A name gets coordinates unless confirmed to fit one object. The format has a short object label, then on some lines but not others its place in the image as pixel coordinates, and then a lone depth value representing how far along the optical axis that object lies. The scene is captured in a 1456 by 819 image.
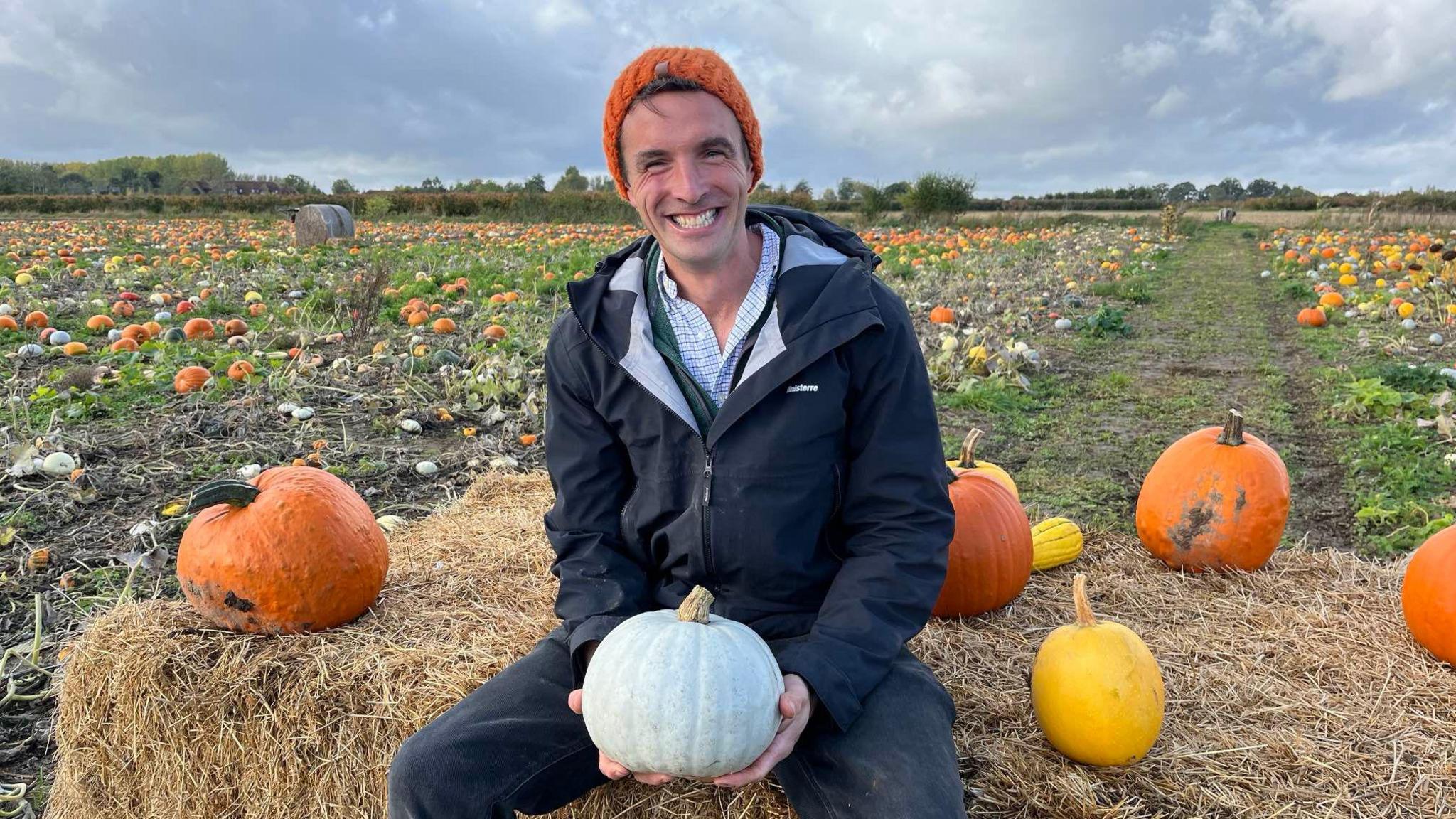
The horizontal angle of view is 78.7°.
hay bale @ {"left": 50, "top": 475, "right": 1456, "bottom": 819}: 2.21
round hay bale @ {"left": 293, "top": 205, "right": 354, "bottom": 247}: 19.97
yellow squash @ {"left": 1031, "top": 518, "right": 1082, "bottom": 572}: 3.40
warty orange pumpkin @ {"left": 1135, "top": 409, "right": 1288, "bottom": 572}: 3.15
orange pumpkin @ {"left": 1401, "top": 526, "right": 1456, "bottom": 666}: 2.64
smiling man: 2.02
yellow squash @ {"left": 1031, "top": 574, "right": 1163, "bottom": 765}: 2.19
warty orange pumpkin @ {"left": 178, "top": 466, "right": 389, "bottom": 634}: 2.78
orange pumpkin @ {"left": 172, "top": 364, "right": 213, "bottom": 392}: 6.48
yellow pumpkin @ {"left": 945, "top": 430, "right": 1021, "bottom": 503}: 3.13
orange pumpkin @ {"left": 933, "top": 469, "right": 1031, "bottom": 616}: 2.90
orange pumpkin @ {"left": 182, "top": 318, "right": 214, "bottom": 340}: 8.38
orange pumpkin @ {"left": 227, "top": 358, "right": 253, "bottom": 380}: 6.61
